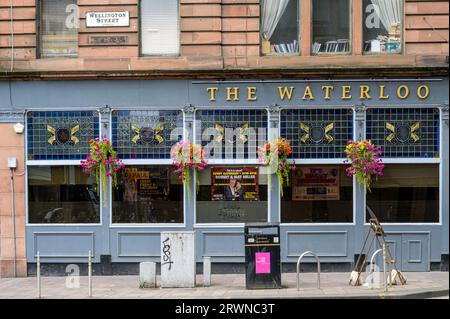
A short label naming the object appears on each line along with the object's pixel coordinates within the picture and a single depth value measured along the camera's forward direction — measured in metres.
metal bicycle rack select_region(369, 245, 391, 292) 12.74
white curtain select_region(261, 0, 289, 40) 16.45
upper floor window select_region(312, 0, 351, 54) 16.47
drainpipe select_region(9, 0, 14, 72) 16.34
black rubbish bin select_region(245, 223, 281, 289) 13.48
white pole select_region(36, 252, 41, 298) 13.09
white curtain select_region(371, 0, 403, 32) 16.38
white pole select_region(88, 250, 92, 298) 12.84
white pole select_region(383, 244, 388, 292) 12.78
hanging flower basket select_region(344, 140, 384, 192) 15.73
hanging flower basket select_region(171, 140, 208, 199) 16.03
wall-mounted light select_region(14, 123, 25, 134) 16.27
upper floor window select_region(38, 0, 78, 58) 16.62
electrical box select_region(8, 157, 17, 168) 16.22
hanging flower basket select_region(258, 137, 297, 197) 15.93
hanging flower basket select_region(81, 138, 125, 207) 16.05
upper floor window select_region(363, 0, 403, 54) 16.36
